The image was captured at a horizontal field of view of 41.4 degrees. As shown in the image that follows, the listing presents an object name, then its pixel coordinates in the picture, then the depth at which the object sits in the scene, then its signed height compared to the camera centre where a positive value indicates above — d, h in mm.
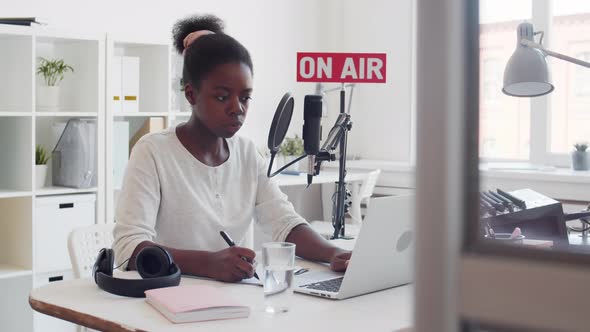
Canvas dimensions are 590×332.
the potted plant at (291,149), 4754 +76
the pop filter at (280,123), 1518 +74
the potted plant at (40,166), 3441 -31
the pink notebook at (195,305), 1368 -258
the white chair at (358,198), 4497 -211
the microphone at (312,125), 1563 +74
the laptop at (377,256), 1526 -191
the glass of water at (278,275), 1455 -214
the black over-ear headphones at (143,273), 1545 -235
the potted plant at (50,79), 3520 +373
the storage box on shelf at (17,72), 3336 +378
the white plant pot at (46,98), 3520 +275
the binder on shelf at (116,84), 3648 +358
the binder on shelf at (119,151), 3670 +41
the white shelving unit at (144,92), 3609 +340
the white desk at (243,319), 1353 -282
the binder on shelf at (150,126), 3826 +168
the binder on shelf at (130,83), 3707 +366
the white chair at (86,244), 2230 -249
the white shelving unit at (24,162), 3352 -16
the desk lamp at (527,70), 2086 +251
